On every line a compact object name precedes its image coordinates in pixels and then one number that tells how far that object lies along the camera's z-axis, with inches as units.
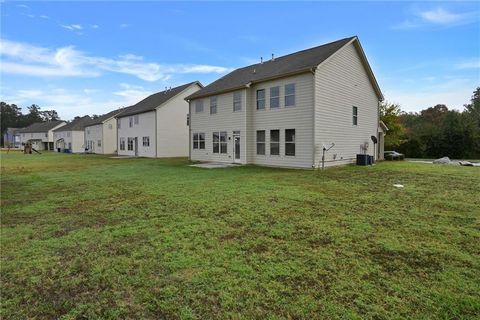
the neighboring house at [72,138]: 2007.9
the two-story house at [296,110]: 598.2
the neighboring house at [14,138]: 2998.0
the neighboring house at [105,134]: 1599.4
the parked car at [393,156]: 909.8
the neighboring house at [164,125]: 1111.0
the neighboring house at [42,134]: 2490.2
